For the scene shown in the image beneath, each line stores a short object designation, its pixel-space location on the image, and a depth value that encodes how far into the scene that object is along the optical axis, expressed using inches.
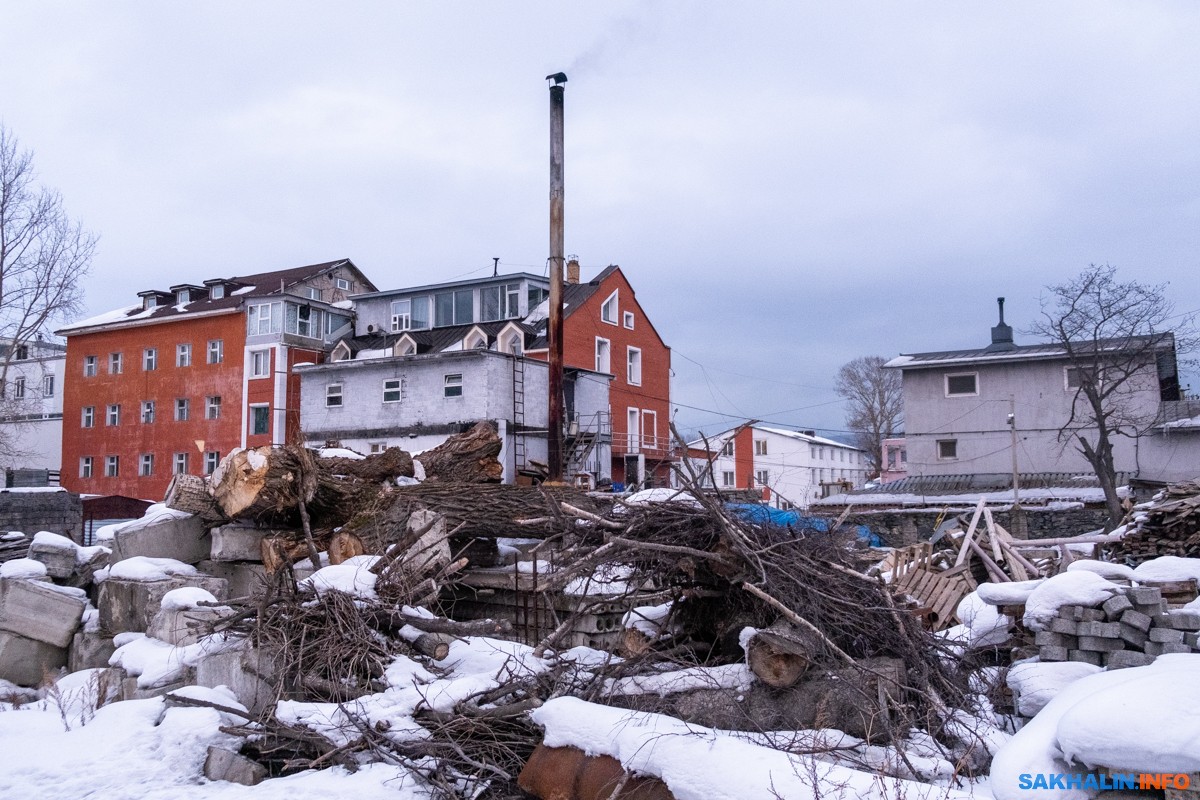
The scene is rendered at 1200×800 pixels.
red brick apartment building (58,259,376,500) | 1583.4
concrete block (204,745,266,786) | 272.2
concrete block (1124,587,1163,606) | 282.8
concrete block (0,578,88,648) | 415.8
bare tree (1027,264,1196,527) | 1105.4
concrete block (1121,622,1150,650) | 280.5
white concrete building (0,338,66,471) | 1860.2
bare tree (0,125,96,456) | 1218.0
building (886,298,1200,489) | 1162.0
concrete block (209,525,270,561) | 420.2
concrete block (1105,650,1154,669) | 275.9
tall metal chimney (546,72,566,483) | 785.3
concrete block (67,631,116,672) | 408.2
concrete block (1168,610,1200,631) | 277.0
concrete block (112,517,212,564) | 439.2
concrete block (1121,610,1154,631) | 279.3
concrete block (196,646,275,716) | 305.9
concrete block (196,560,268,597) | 430.9
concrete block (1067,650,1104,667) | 287.0
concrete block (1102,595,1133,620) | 283.7
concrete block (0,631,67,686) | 407.5
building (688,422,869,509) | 2119.8
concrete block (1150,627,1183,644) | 274.5
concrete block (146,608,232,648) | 354.0
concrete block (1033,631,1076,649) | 292.0
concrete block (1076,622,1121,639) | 282.0
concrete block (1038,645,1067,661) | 290.7
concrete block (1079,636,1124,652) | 282.4
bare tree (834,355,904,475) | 2091.5
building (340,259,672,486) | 1405.0
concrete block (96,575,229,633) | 398.6
